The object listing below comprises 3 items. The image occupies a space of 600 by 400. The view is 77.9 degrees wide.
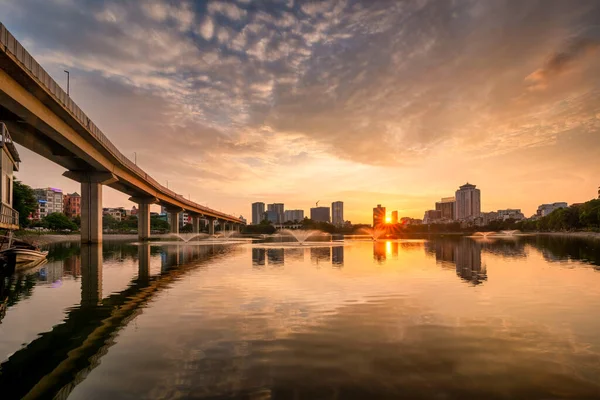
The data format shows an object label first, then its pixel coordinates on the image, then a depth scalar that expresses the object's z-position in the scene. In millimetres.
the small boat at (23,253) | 30552
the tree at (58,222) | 150250
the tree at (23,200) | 80312
